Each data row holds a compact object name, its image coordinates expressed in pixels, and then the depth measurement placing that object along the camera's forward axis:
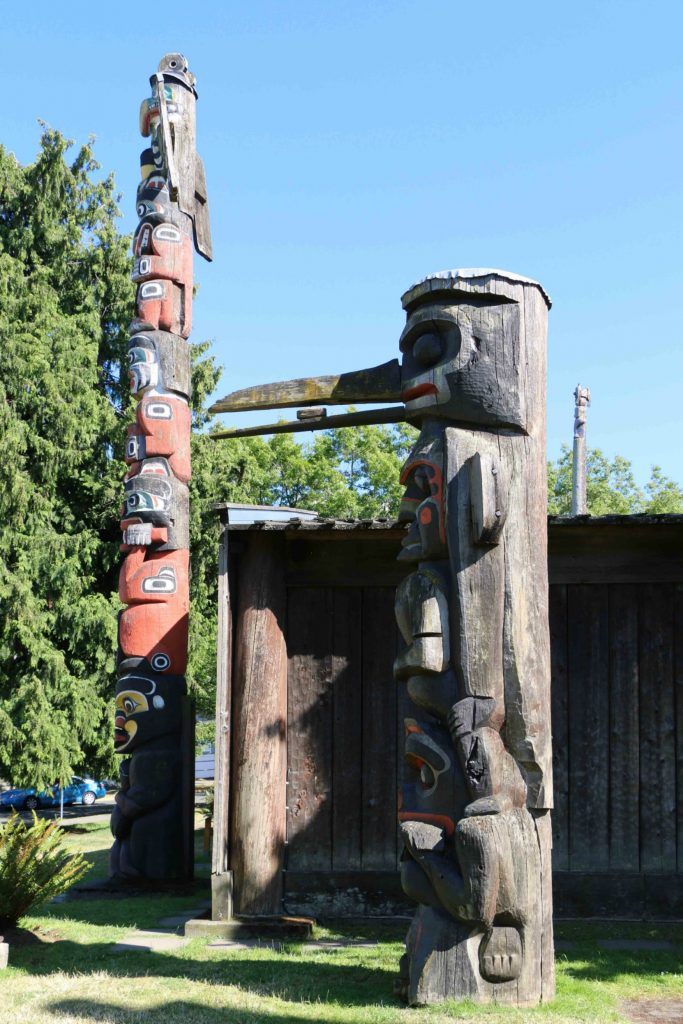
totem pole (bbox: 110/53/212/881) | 11.94
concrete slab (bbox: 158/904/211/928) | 9.27
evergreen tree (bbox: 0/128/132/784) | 18.67
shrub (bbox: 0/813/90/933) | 7.91
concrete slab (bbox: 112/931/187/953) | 7.95
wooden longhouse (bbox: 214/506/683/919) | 9.09
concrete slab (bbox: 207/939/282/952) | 8.02
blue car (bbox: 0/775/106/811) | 26.22
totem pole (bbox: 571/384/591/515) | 20.09
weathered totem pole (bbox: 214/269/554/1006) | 5.62
